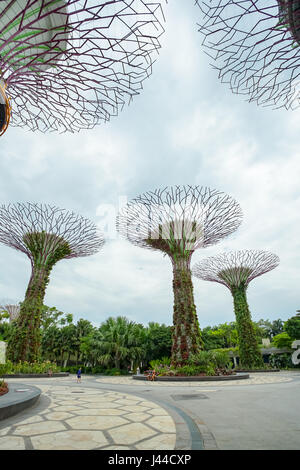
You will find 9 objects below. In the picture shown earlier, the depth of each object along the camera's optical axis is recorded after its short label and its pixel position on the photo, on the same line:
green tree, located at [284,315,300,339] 26.50
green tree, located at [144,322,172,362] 24.78
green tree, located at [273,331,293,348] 27.88
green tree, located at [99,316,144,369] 22.23
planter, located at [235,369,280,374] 20.09
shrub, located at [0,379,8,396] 5.53
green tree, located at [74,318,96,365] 29.72
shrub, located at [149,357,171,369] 14.29
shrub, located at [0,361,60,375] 14.46
